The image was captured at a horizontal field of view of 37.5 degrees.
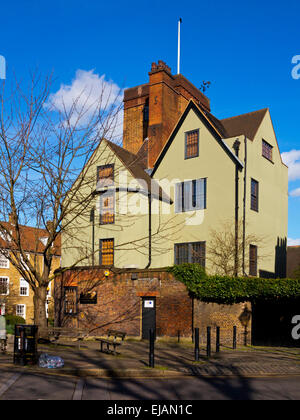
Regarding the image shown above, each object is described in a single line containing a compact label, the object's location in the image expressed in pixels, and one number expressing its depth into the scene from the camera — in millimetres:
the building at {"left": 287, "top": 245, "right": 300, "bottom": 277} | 44378
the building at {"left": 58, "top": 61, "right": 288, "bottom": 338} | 24078
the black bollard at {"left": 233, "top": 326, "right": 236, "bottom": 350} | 18578
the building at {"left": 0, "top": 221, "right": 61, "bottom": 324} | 44000
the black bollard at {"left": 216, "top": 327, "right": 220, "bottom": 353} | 17234
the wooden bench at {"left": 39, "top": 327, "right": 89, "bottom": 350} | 17938
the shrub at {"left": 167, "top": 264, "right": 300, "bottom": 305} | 20000
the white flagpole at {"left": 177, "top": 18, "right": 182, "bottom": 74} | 32531
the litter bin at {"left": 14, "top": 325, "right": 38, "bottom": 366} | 12945
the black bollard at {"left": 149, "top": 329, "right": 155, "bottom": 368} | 12937
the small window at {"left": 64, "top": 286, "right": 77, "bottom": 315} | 25923
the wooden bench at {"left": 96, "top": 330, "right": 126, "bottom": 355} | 15778
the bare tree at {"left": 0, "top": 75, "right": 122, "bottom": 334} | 16766
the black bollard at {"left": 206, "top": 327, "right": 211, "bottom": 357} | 15542
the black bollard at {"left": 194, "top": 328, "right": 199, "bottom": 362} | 13921
